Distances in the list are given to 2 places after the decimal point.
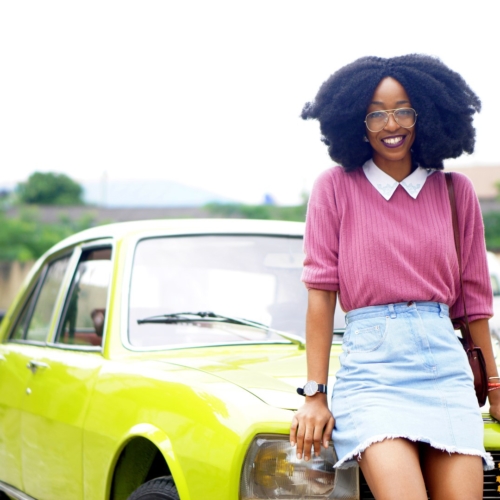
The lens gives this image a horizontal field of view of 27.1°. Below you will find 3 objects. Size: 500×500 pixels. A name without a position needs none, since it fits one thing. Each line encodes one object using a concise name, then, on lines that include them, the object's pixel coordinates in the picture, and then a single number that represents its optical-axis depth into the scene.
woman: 2.76
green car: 2.97
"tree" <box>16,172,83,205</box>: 91.06
